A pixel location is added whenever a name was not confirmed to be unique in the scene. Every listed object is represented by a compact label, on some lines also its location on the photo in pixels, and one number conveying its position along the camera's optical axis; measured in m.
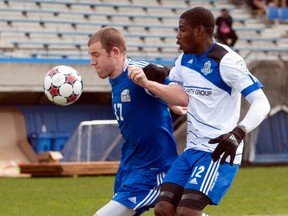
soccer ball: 17.67
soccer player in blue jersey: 15.84
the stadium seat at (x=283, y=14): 66.75
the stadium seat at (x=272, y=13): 66.00
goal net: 42.25
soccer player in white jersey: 14.75
